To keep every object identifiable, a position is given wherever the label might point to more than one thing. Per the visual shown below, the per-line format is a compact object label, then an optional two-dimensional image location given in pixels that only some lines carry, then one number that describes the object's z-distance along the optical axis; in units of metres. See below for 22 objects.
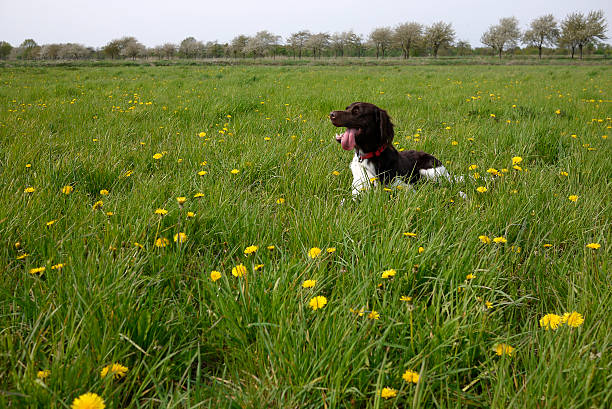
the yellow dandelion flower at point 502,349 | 1.15
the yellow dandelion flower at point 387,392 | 1.00
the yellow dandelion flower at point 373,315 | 1.18
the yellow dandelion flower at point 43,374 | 0.98
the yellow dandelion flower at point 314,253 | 1.62
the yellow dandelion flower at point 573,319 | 1.18
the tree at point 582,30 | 56.88
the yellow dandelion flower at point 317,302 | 1.25
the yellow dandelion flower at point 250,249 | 1.59
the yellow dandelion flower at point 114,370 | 1.02
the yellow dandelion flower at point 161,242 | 1.71
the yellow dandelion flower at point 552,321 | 1.25
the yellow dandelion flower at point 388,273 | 1.37
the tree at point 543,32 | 64.25
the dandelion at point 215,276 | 1.47
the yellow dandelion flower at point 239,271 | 1.43
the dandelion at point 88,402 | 0.89
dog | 3.21
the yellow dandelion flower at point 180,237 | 1.71
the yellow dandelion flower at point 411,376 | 1.04
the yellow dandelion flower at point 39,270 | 1.39
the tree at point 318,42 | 86.62
